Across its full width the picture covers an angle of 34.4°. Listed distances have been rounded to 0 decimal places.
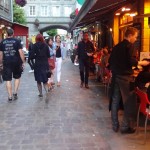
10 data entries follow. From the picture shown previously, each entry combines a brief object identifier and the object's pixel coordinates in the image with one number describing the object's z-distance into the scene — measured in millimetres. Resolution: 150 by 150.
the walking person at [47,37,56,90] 7708
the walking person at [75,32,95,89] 7968
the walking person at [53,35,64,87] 8325
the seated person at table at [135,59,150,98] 4377
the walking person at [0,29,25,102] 6441
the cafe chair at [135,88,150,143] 3849
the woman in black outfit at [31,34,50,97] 6686
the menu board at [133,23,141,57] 7244
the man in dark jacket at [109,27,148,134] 4200
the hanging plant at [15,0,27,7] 12839
